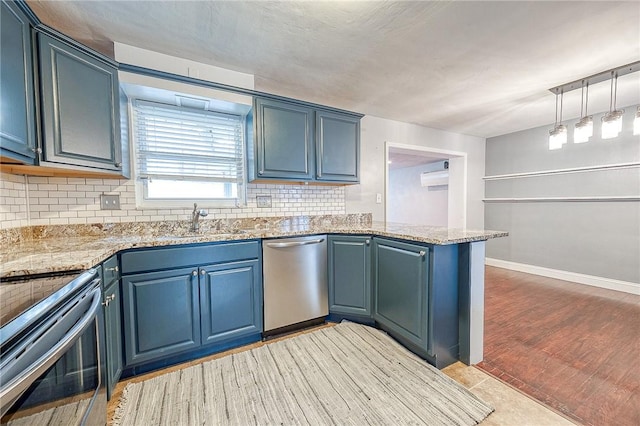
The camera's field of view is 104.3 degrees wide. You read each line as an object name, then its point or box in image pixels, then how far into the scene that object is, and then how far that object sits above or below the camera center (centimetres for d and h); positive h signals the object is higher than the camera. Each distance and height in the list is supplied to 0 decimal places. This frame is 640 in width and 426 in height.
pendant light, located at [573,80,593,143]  238 +71
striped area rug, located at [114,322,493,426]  134 -114
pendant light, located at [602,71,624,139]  220 +72
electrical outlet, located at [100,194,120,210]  194 +4
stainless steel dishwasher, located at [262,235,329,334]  206 -65
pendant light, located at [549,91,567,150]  260 +70
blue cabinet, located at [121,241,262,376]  161 -67
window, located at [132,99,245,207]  214 +47
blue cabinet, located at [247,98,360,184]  228 +61
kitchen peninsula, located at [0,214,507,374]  160 -39
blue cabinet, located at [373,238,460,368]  171 -68
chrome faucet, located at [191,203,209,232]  213 -10
